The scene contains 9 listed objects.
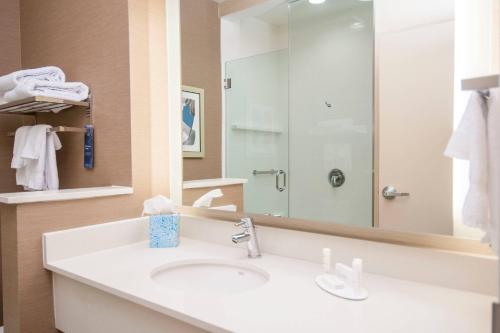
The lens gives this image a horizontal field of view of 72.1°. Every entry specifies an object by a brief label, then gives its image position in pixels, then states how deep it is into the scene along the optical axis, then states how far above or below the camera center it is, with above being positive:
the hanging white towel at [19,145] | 1.69 +0.06
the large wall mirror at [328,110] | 1.03 +0.17
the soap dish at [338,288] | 0.90 -0.36
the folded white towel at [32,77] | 1.58 +0.38
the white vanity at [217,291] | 0.79 -0.38
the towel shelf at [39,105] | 1.53 +0.26
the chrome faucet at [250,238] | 1.25 -0.30
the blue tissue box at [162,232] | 1.45 -0.32
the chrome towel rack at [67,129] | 1.60 +0.13
